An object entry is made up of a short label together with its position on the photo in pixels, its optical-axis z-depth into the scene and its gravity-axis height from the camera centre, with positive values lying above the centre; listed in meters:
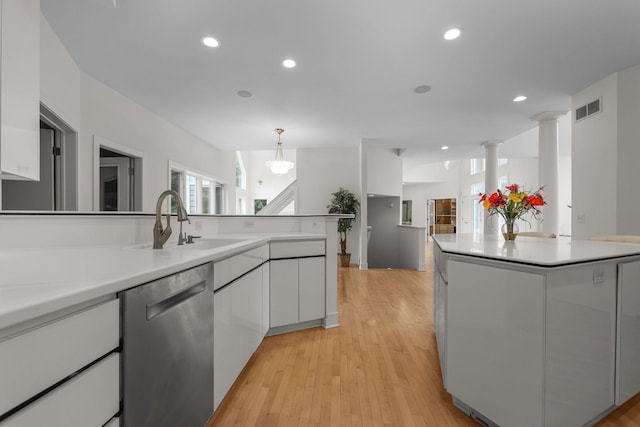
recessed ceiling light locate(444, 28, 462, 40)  2.50 +1.57
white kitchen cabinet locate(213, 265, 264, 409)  1.49 -0.70
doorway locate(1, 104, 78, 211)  2.81 +0.32
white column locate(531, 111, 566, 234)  4.60 +0.71
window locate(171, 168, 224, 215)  5.66 +0.46
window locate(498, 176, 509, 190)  10.01 +1.12
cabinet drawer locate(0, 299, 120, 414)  0.54 -0.31
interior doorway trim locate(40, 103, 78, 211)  3.03 +0.44
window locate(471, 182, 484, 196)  11.27 +1.01
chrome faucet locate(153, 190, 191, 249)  1.66 -0.08
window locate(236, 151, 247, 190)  11.73 +1.54
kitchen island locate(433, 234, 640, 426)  1.27 -0.57
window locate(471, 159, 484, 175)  11.52 +1.90
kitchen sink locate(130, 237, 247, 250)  1.98 -0.23
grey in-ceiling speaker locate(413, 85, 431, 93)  3.65 +1.57
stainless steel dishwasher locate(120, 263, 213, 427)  0.87 -0.50
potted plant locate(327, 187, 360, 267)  6.73 +0.08
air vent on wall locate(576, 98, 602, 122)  3.46 +1.29
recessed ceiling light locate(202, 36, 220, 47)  2.65 +1.57
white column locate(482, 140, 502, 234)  6.37 +1.00
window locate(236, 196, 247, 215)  12.06 +0.29
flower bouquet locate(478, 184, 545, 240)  2.25 +0.08
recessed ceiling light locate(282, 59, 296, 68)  3.04 +1.58
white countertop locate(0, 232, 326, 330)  0.58 -0.19
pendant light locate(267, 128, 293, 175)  5.92 +0.96
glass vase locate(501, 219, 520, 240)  2.30 -0.13
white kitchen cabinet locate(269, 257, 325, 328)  2.59 -0.72
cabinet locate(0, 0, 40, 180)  1.22 +0.54
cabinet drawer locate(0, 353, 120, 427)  0.59 -0.44
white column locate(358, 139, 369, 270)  6.25 +0.18
